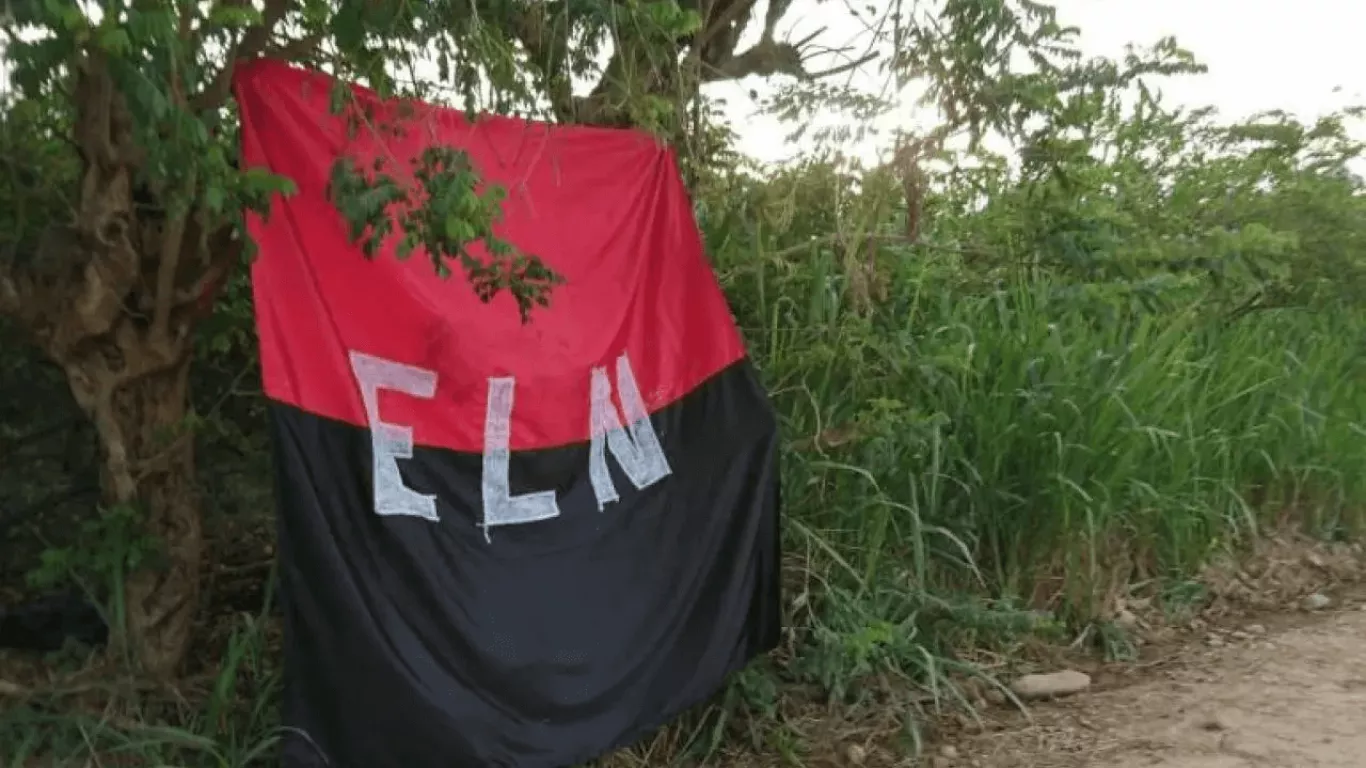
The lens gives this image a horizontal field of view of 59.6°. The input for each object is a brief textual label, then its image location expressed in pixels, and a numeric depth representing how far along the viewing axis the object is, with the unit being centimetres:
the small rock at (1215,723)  305
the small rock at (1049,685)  337
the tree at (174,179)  197
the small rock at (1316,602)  417
